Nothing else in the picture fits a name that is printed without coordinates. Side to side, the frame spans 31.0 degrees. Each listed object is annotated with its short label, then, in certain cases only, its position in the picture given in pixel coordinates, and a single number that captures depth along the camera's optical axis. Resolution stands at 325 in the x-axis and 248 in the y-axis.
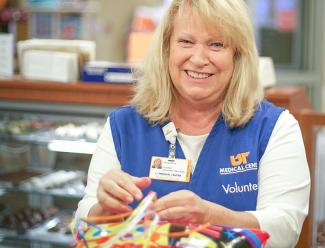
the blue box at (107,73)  3.07
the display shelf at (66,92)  3.01
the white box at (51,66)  3.20
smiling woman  1.86
